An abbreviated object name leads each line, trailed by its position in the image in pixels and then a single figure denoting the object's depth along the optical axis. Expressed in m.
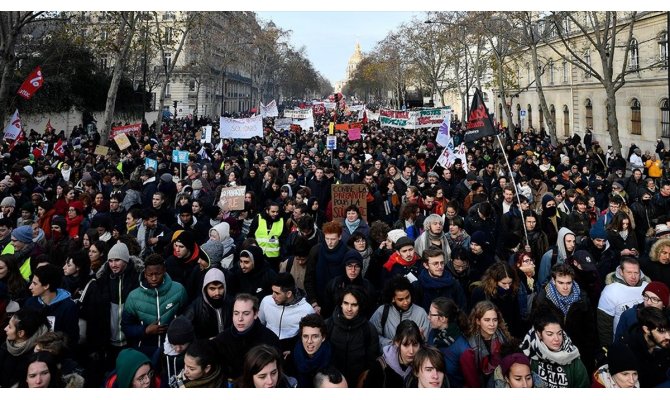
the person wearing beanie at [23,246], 6.01
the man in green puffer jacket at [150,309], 4.30
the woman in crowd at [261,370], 3.18
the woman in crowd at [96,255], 5.29
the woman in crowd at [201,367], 3.24
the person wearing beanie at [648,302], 4.00
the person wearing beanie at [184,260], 5.14
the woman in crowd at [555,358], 3.45
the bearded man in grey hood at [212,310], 4.16
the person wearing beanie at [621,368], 3.18
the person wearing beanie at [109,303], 4.46
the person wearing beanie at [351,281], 4.83
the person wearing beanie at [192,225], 7.23
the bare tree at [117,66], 18.53
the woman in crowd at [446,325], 3.85
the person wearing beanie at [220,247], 5.65
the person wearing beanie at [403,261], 5.34
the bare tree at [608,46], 18.50
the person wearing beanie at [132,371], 3.35
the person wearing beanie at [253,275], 4.96
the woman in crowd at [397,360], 3.70
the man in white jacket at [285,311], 4.30
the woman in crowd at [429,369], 3.32
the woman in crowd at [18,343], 3.49
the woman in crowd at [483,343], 3.60
